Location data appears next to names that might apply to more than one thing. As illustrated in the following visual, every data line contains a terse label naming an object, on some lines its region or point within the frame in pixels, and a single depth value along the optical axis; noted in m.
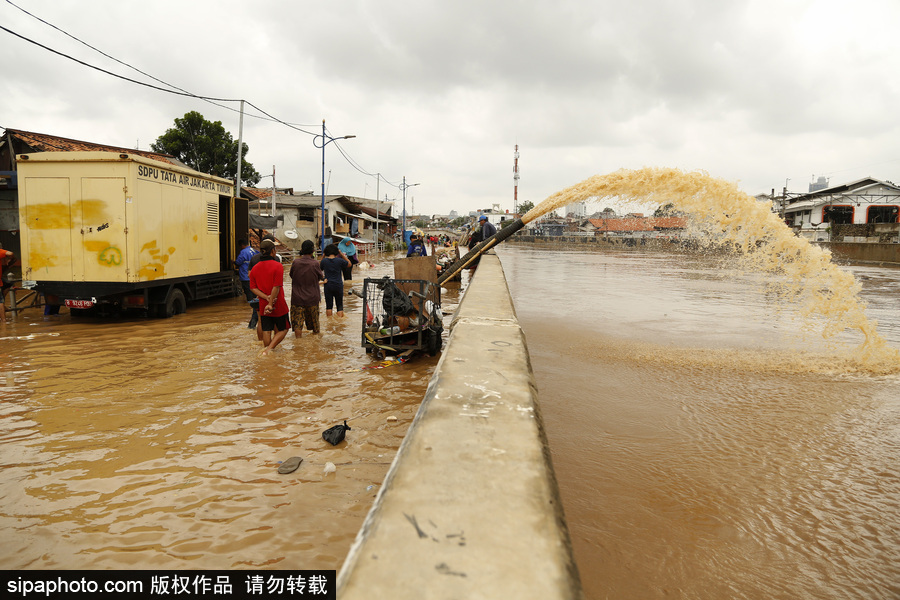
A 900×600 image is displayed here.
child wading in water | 8.96
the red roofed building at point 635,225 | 60.16
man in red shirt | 6.71
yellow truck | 8.21
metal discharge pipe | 10.49
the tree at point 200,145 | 38.12
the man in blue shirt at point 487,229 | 14.57
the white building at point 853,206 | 42.38
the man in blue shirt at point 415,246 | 11.88
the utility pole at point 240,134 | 21.90
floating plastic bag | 4.04
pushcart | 6.75
